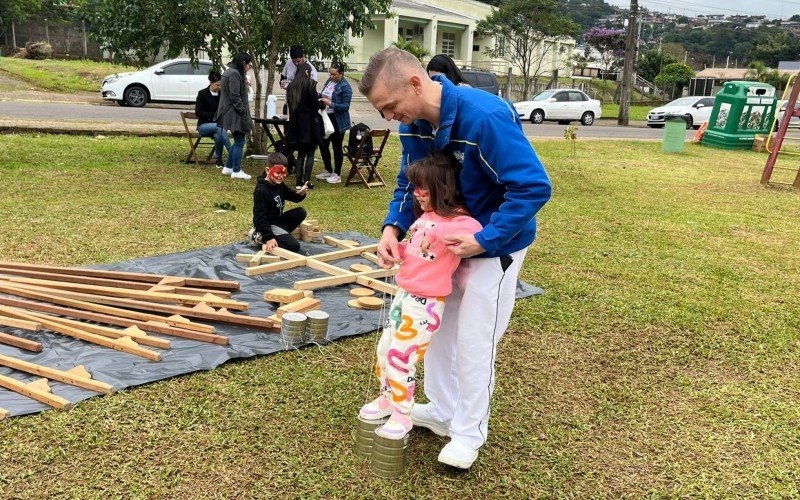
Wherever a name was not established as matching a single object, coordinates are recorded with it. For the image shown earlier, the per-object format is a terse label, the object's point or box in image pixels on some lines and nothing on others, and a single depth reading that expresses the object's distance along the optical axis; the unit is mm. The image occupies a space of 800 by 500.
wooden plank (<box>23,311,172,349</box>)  4102
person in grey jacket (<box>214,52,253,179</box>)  10039
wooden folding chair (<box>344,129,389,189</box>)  10125
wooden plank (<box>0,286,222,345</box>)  4277
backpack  10445
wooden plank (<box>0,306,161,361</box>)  3975
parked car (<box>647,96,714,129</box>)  27562
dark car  25469
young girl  2785
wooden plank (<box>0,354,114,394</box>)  3551
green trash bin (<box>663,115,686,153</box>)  17734
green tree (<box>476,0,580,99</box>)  36562
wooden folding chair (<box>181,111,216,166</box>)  11430
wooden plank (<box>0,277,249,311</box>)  4691
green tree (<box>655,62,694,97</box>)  47581
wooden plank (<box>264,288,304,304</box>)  5004
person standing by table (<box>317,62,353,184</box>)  10391
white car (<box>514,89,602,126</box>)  27031
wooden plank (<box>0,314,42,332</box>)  4172
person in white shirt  9631
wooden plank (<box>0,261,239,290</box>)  5035
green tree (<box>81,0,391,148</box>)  10633
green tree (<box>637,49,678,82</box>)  53812
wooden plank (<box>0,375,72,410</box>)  3363
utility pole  27906
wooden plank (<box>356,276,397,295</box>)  5327
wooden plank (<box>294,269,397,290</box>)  5371
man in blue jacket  2592
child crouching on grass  6316
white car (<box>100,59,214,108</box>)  20531
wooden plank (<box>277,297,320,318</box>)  4711
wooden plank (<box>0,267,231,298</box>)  4934
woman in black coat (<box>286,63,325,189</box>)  9430
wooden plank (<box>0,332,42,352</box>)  3973
